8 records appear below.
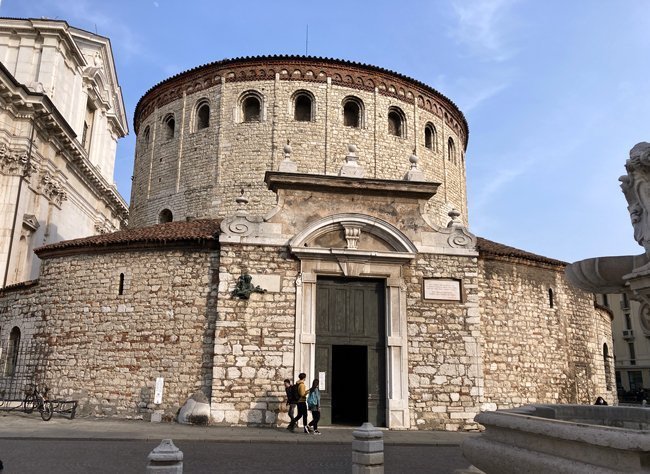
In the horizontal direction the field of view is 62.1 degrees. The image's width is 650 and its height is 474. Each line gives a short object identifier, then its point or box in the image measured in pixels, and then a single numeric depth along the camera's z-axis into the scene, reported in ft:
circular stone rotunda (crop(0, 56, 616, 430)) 44.09
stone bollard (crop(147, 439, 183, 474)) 15.21
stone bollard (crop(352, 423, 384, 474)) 20.99
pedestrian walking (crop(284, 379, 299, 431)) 39.96
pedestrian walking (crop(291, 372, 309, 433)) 39.47
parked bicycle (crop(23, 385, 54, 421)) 42.93
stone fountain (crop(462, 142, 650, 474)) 13.64
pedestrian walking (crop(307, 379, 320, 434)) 39.45
